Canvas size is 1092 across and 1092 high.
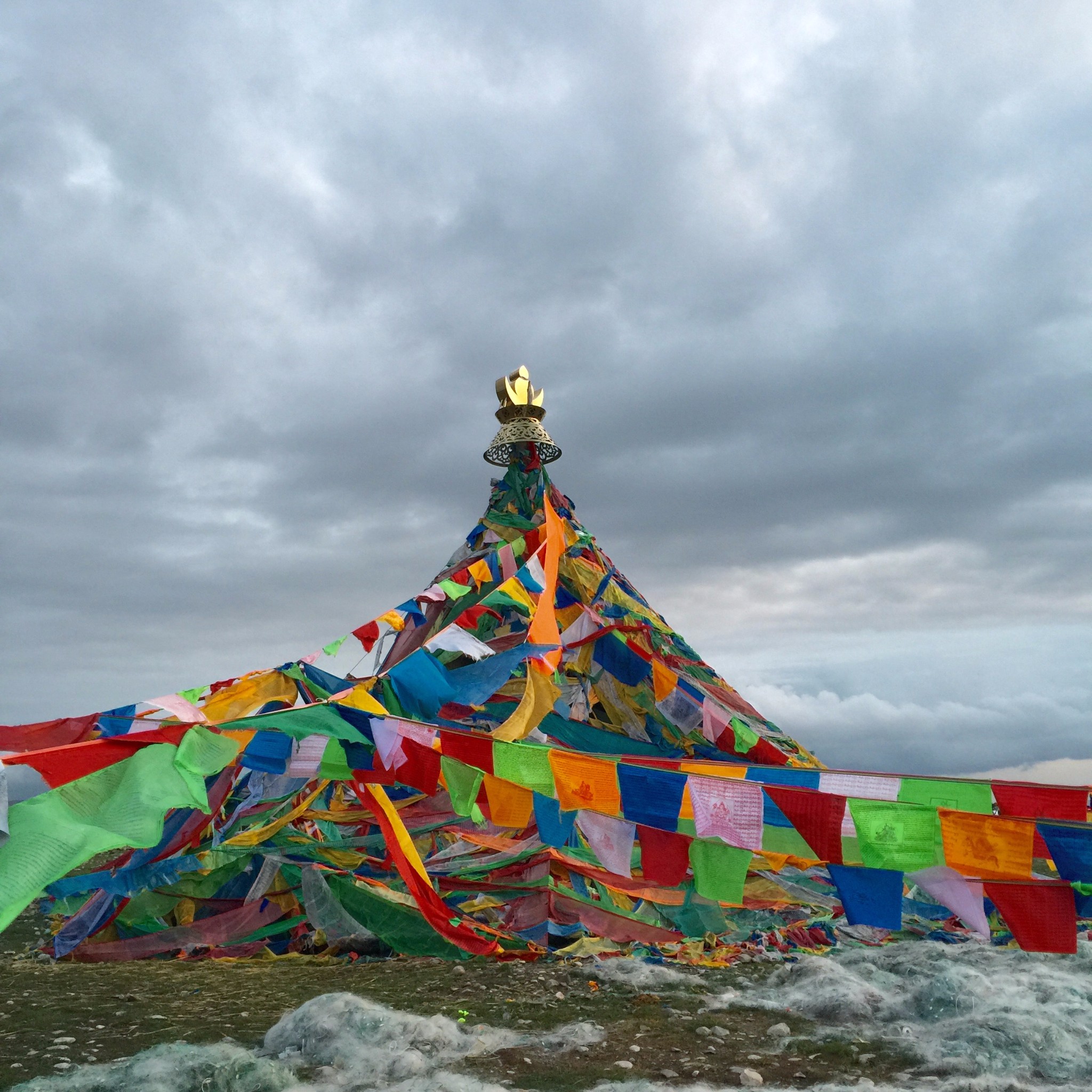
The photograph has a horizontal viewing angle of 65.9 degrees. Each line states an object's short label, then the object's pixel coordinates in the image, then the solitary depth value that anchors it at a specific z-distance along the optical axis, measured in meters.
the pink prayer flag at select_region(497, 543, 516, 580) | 11.28
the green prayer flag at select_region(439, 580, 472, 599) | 10.44
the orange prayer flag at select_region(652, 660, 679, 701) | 10.30
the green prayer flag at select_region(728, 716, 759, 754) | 9.70
